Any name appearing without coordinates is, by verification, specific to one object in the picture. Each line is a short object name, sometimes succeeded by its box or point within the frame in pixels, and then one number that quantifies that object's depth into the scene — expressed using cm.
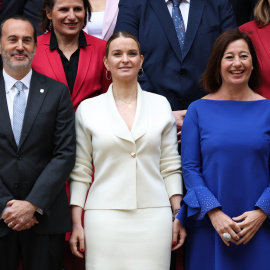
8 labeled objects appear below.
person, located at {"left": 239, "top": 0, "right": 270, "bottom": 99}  870
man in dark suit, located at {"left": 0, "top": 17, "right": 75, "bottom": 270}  726
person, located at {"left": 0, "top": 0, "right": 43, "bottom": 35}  987
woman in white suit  747
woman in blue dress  743
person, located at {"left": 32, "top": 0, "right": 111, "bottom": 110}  856
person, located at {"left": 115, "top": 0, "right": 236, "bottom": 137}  882
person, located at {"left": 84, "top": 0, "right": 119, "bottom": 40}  973
